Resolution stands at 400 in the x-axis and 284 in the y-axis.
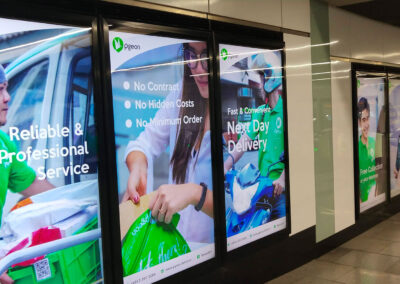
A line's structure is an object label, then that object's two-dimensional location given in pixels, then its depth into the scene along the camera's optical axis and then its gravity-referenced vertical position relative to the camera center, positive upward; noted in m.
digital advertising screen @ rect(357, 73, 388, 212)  6.53 -0.41
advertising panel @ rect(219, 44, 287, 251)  4.15 -0.24
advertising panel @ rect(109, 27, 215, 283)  3.20 -0.24
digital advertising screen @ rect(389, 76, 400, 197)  7.56 -0.35
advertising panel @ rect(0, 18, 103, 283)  2.55 -0.19
